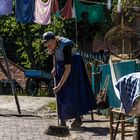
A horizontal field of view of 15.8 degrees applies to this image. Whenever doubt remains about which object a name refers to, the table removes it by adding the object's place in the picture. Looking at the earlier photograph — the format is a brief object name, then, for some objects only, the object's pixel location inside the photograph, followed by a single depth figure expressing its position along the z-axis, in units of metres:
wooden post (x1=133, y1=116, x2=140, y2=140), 6.55
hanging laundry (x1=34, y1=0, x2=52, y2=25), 14.20
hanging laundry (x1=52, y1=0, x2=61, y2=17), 14.07
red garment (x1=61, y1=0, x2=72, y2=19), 13.93
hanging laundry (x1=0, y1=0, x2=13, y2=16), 13.65
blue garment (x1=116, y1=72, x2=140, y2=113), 5.95
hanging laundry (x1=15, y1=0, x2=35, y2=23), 14.52
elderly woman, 9.16
